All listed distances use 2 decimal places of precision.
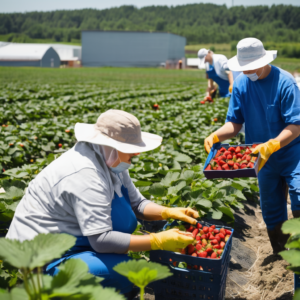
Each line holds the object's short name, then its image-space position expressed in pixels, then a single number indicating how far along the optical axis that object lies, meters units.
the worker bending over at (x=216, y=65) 6.95
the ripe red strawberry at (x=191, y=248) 2.09
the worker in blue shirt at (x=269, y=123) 2.45
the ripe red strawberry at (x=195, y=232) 2.24
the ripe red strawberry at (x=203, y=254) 2.02
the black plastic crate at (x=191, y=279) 1.93
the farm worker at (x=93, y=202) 1.90
